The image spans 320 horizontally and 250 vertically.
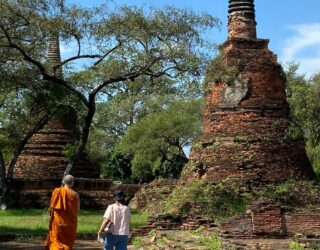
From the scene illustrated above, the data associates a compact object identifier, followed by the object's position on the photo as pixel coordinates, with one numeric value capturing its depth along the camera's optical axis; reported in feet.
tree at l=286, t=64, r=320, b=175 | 100.58
